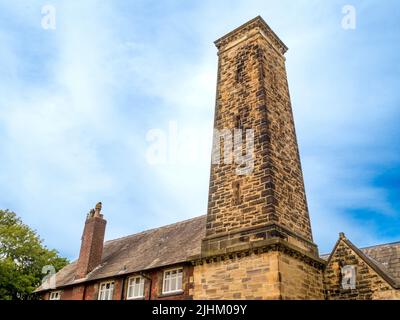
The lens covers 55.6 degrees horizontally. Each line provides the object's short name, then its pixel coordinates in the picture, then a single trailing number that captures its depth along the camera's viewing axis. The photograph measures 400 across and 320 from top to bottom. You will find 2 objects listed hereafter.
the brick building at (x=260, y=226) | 10.21
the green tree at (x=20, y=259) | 26.72
